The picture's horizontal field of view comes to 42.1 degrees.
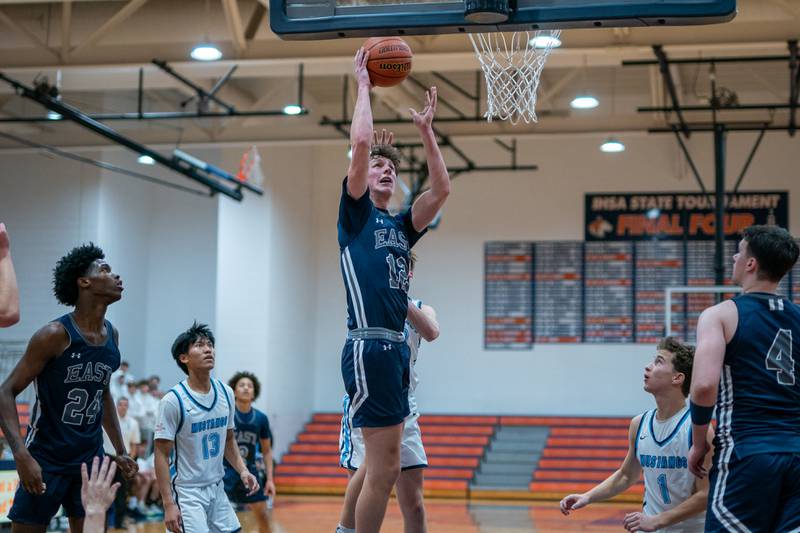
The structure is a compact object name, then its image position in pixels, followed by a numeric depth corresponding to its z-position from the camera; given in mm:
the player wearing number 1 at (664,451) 4992
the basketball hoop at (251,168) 16328
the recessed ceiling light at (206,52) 11828
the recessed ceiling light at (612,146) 16328
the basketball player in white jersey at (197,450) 5996
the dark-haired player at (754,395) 3963
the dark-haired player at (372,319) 4520
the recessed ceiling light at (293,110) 13906
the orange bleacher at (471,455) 17375
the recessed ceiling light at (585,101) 14016
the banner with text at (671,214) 19234
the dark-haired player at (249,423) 9250
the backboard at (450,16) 5039
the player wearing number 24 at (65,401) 5258
